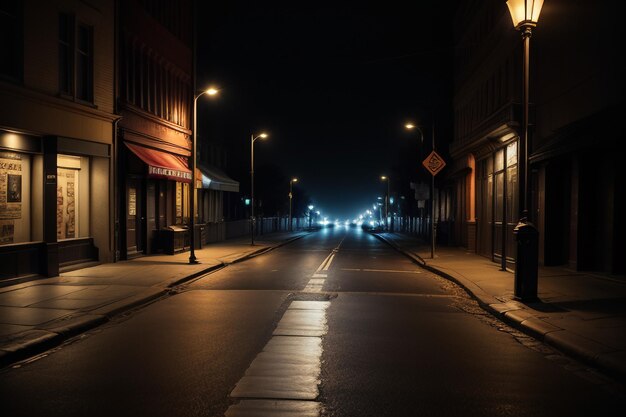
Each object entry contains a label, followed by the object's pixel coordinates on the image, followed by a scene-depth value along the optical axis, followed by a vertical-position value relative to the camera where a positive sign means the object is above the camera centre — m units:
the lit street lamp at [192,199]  19.11 +0.13
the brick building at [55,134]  13.64 +1.87
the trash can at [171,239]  22.70 -1.47
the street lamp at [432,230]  22.55 -1.05
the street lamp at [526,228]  10.88 -0.45
